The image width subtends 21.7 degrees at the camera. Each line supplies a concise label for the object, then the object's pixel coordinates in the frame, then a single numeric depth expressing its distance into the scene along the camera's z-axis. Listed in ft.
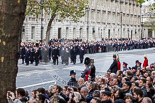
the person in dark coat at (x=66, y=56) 100.53
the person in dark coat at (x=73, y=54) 106.63
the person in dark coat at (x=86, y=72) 50.81
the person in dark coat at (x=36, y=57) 98.17
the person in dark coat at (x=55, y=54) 101.81
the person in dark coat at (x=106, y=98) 28.22
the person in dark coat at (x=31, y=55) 99.25
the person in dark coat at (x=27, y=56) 99.10
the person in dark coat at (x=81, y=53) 112.16
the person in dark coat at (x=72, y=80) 42.79
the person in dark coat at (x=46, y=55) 103.60
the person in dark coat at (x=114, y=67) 58.29
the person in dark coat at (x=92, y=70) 52.54
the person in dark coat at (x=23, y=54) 102.99
